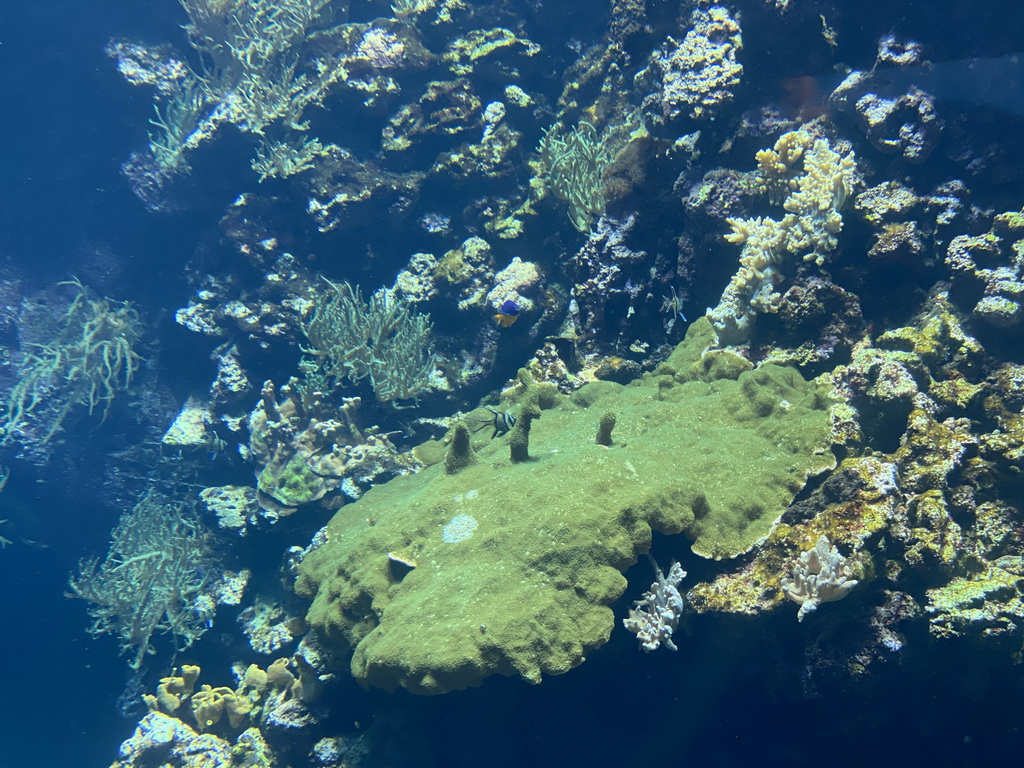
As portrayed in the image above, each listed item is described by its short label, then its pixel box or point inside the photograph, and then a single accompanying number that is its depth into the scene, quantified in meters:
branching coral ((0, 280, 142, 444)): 11.10
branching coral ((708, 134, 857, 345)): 5.14
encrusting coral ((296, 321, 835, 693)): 3.35
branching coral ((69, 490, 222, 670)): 7.81
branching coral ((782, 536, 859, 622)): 3.23
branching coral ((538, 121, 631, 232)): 7.86
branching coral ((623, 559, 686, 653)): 3.61
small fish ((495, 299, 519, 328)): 6.39
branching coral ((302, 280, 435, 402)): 7.71
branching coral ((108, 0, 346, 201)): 9.82
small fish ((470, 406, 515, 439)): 5.30
